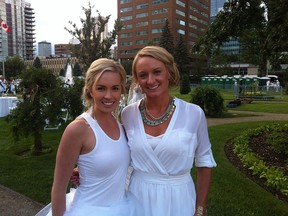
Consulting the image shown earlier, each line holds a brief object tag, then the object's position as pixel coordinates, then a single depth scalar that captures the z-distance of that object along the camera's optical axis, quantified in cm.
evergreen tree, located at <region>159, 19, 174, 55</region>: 5999
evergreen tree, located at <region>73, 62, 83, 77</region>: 4331
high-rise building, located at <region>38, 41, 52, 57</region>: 13150
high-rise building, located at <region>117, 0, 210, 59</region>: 9119
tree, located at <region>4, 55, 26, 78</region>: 6731
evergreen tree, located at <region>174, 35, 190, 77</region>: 6012
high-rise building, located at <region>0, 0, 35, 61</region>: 8456
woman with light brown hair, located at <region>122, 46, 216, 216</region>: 196
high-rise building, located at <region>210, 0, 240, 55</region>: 9812
